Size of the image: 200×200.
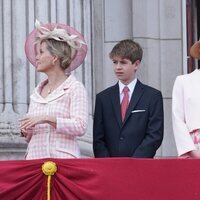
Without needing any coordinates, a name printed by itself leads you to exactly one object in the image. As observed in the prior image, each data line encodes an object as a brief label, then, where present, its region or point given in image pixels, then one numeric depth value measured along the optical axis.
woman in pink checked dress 17.44
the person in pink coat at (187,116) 17.67
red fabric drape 17.02
